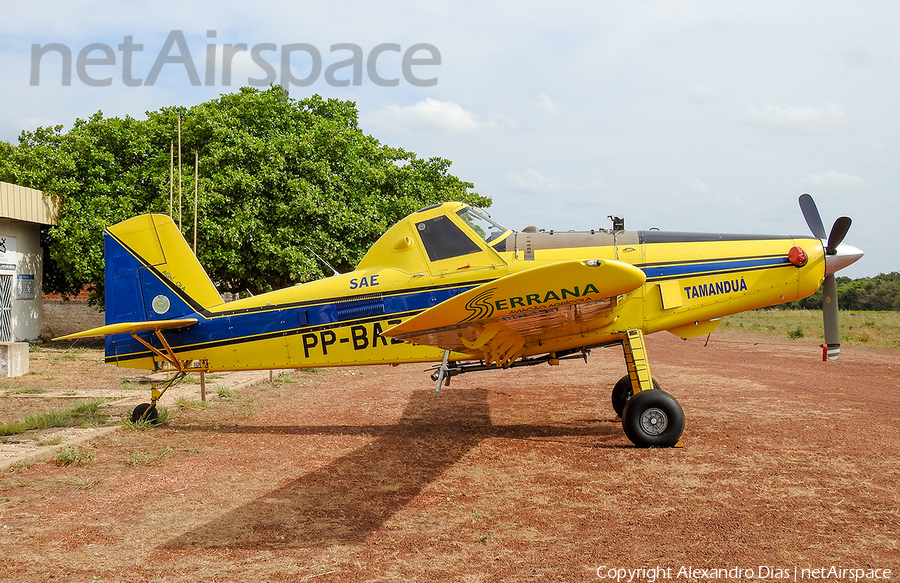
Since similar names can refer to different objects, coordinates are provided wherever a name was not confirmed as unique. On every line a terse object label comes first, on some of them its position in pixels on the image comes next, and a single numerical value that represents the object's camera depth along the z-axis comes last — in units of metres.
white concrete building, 20.28
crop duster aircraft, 7.43
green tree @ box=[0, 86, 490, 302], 20.27
